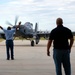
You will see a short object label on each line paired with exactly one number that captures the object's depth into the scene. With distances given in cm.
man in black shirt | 929
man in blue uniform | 1773
